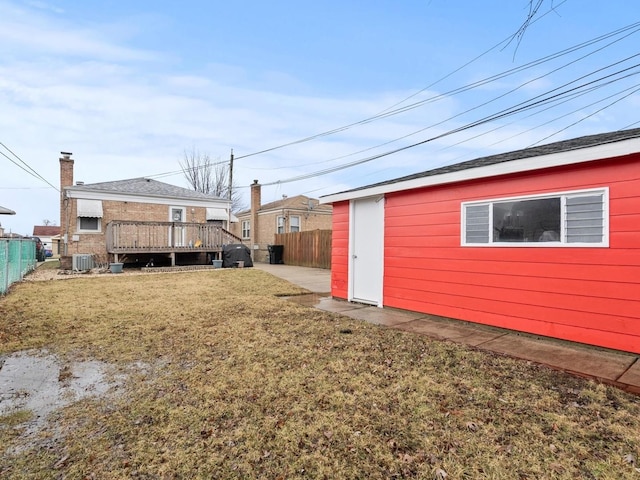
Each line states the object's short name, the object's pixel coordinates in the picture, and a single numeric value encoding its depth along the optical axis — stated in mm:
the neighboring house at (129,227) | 14797
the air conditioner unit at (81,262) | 13219
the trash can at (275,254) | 20297
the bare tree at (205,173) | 32625
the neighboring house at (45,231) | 56906
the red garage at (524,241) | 4004
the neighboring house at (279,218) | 22281
